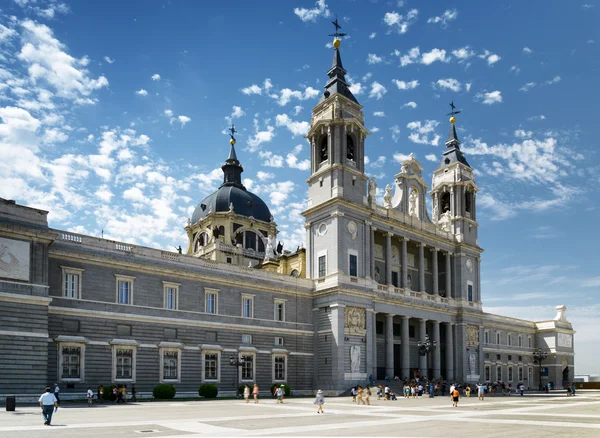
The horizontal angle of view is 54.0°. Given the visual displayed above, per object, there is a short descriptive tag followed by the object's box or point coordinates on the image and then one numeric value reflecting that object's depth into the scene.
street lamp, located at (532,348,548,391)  94.88
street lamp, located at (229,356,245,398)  50.16
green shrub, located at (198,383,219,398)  47.38
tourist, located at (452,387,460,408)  40.14
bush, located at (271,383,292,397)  52.03
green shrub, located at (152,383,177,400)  44.66
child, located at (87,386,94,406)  37.75
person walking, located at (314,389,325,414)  33.62
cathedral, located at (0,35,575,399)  40.25
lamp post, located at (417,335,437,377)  55.94
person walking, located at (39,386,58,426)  24.45
